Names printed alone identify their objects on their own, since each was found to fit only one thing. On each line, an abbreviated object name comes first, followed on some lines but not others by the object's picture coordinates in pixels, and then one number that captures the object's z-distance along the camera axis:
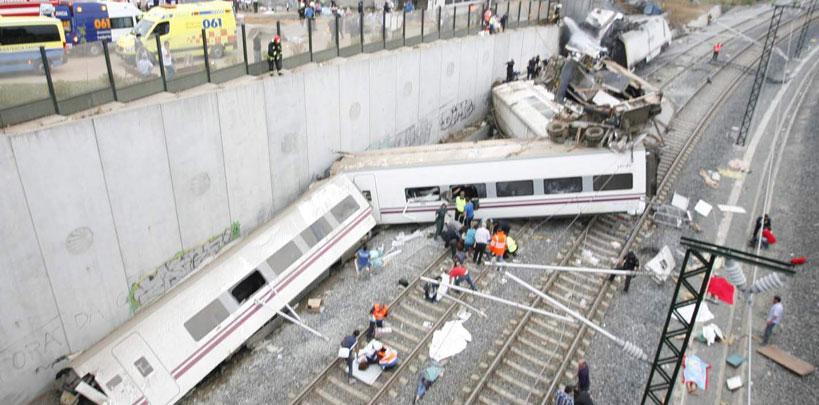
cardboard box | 15.20
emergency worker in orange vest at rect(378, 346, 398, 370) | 12.88
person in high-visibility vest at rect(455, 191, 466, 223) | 18.00
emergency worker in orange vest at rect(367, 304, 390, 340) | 13.84
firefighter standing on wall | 17.00
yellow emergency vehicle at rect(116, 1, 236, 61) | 13.75
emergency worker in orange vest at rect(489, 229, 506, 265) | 17.08
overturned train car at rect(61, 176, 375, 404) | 11.84
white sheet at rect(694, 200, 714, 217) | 20.20
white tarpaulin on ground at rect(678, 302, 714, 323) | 14.80
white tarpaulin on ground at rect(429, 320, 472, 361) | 13.46
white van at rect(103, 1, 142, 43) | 25.09
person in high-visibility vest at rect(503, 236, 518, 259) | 17.39
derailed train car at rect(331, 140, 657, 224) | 17.92
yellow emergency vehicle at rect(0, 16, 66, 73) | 17.69
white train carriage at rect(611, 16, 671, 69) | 35.47
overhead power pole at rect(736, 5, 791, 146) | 25.59
